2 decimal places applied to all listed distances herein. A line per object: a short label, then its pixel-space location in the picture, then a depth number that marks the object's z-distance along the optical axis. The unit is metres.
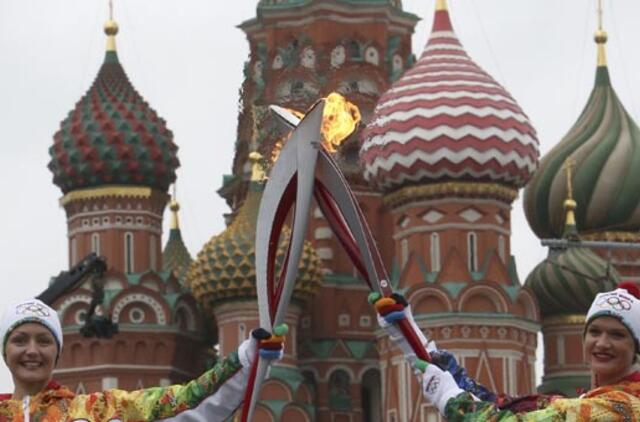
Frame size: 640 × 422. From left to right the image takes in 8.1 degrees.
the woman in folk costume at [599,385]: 14.05
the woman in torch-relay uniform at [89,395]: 14.89
